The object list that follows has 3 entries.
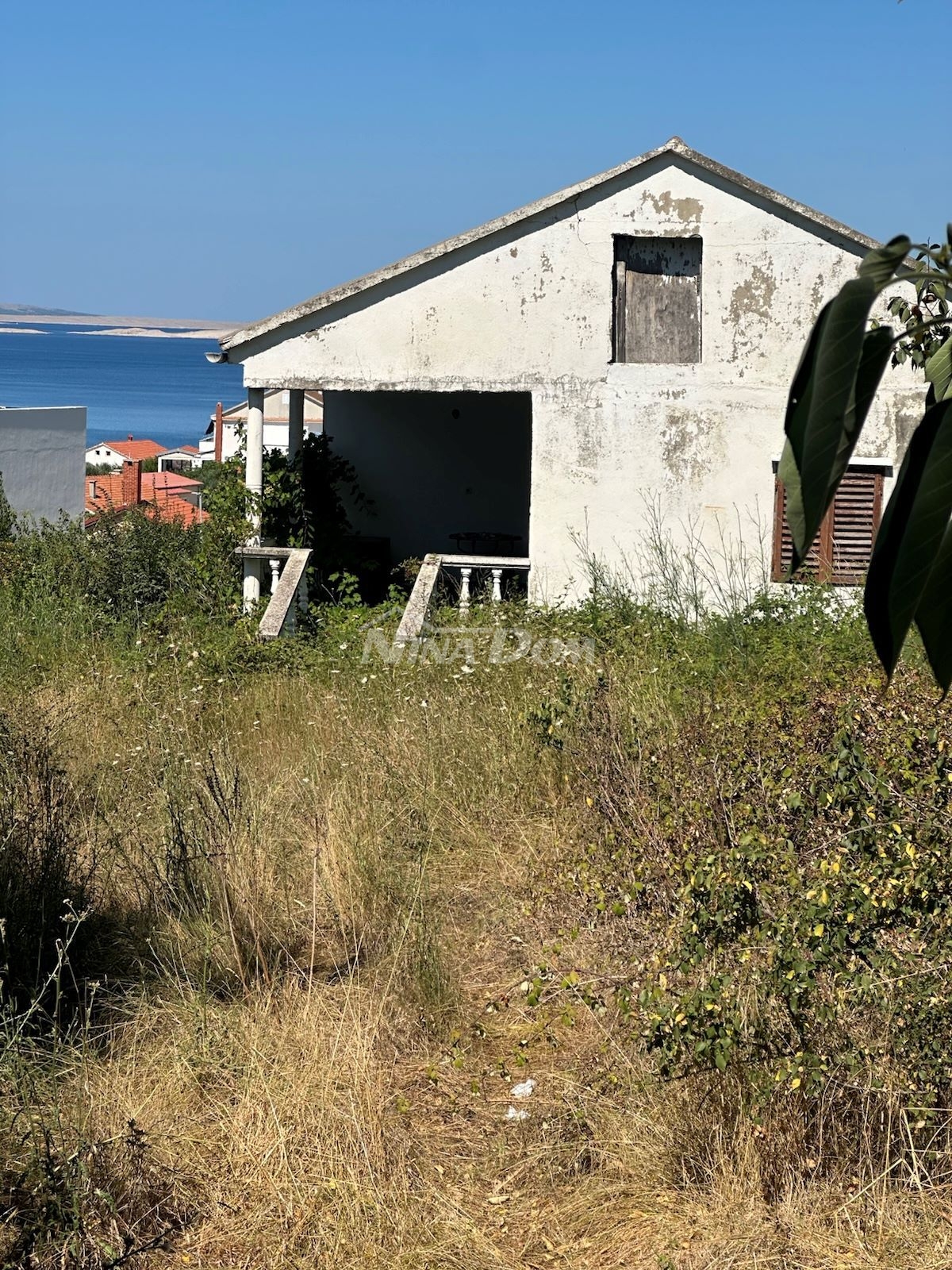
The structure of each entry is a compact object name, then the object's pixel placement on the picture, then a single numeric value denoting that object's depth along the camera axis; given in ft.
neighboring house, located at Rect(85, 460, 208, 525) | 99.55
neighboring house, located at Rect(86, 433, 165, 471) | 236.63
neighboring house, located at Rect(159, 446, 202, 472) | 226.17
